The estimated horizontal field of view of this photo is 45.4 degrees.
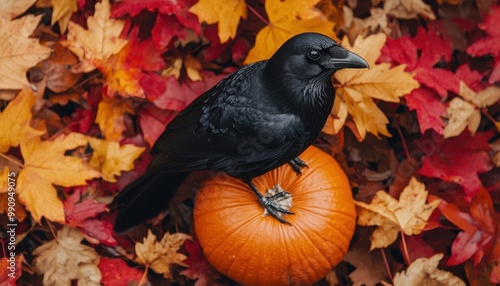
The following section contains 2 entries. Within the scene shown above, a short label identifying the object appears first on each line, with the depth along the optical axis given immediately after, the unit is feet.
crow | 6.59
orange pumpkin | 7.61
